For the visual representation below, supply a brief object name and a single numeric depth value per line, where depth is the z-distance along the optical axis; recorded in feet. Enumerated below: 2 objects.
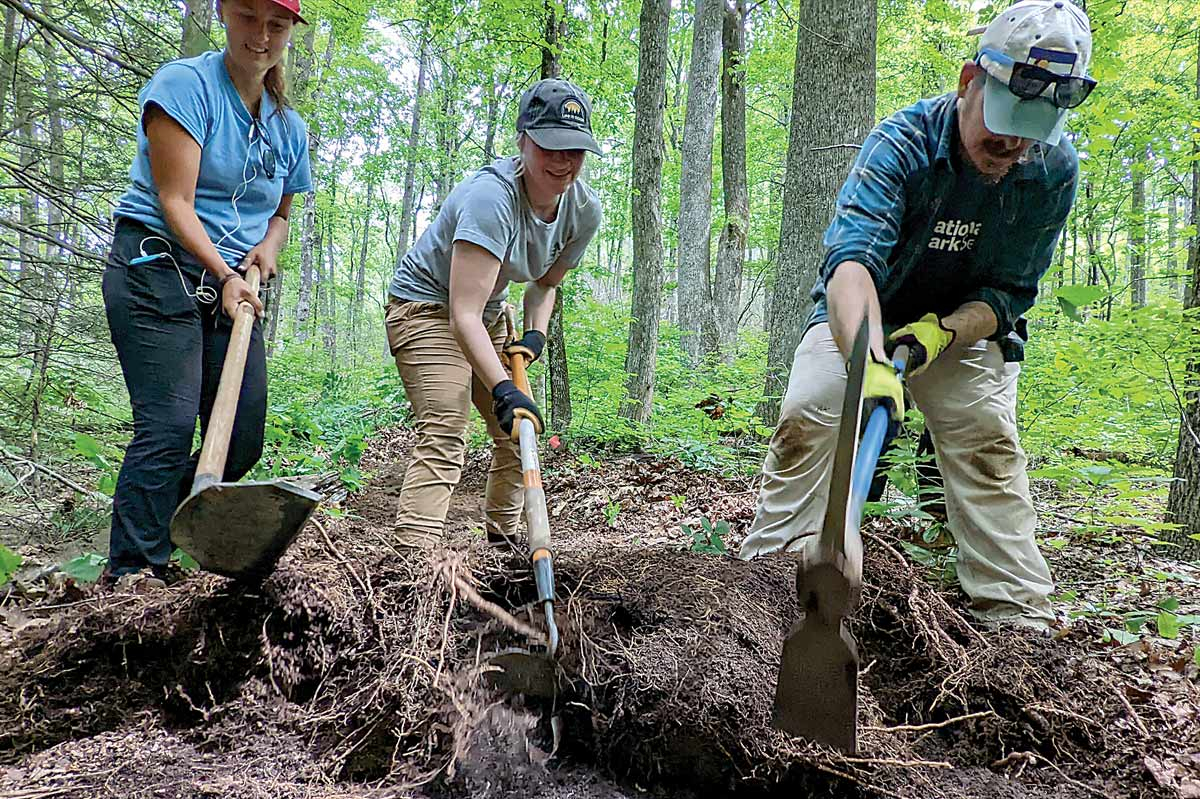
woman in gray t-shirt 8.15
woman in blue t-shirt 6.75
